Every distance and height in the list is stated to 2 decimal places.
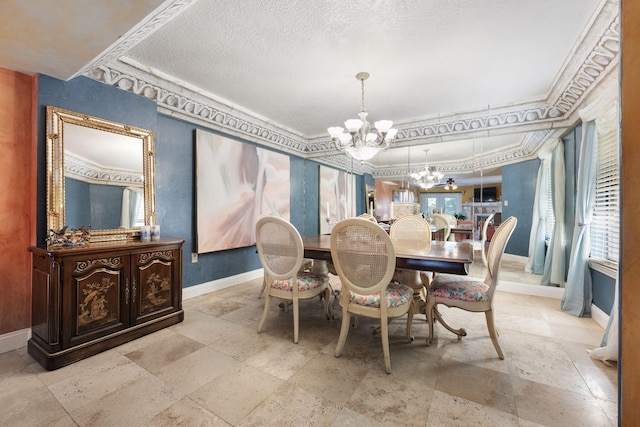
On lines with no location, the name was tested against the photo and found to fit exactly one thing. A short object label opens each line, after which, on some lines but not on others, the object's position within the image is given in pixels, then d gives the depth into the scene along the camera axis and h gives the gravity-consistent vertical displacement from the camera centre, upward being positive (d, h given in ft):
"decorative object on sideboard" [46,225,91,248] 6.40 -0.72
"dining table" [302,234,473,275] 5.58 -1.04
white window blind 7.69 +0.66
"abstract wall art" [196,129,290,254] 10.76 +1.04
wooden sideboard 5.77 -2.23
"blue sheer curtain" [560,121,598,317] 8.55 -0.65
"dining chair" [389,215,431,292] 7.93 -0.96
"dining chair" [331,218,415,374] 5.50 -1.36
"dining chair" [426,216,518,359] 6.06 -1.95
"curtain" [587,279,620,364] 5.90 -3.11
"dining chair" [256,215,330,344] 6.81 -1.46
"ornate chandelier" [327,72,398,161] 8.87 +2.64
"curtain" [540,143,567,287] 10.47 -0.88
